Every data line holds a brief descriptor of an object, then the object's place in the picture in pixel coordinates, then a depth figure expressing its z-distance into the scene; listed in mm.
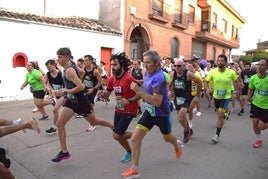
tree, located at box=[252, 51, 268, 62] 41691
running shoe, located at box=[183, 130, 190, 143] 6059
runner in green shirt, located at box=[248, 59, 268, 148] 5773
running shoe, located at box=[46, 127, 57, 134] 6598
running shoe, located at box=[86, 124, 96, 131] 7015
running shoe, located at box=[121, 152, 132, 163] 4863
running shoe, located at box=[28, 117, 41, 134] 4055
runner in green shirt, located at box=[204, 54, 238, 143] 6098
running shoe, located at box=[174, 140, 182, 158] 4727
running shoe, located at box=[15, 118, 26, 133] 4014
